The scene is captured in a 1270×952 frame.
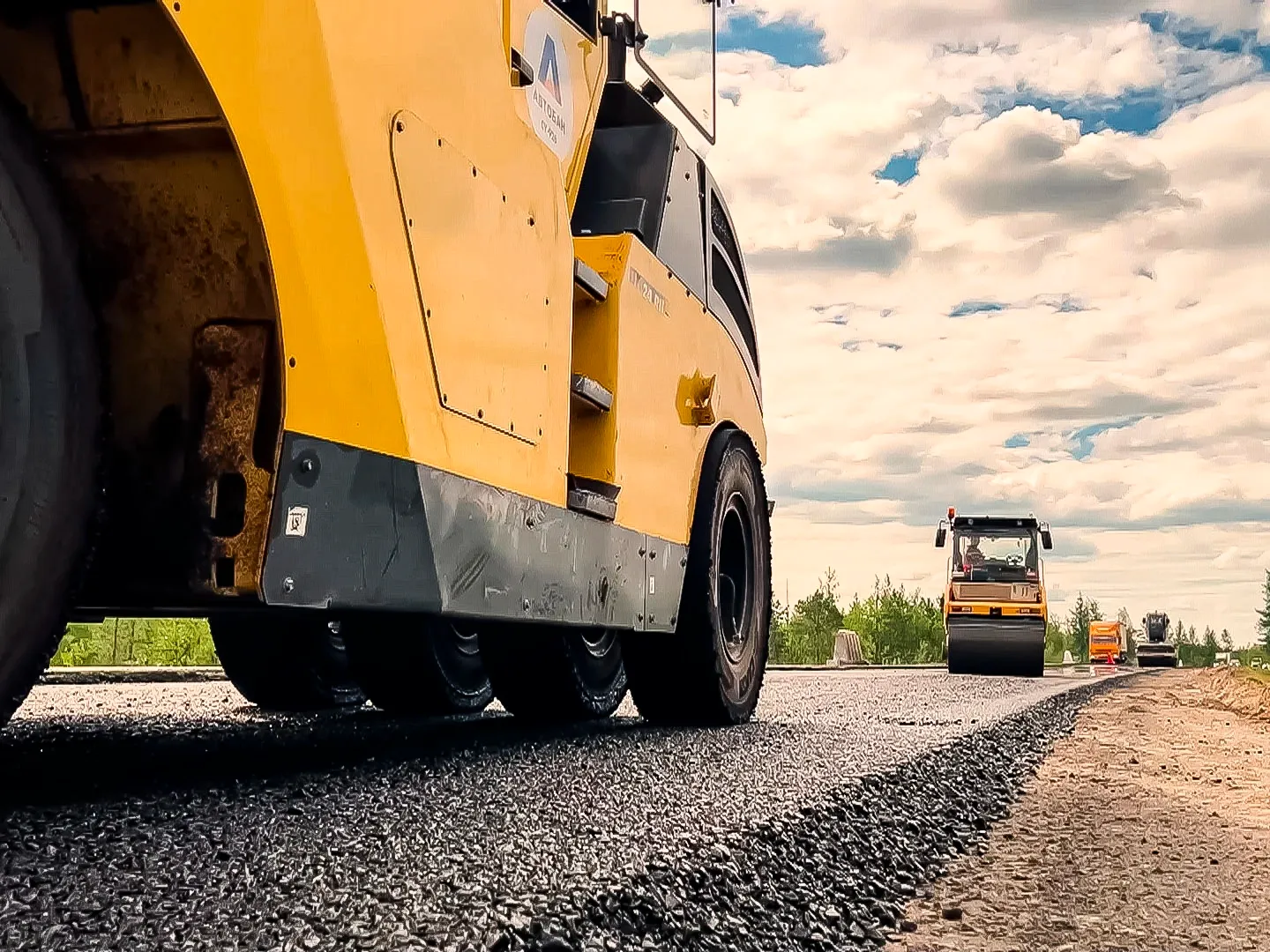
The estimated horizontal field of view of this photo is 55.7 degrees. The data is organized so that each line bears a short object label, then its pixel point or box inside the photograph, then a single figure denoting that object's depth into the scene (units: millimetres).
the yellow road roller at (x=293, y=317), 1961
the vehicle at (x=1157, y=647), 45031
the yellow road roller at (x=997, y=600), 19125
